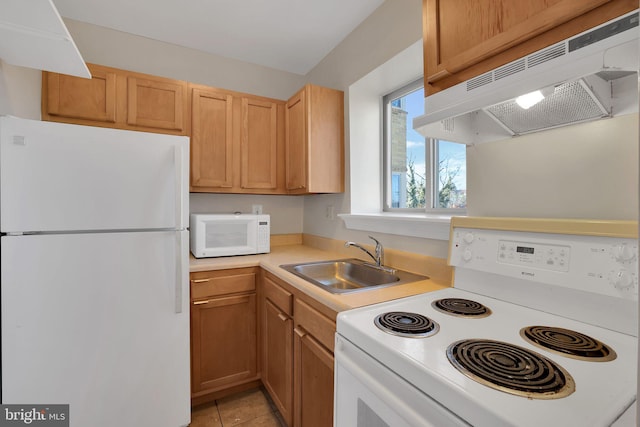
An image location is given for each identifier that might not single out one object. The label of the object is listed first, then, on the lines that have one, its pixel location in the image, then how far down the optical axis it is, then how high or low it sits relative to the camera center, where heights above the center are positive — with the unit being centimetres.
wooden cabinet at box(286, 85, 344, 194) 208 +57
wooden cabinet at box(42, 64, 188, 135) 177 +78
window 170 +35
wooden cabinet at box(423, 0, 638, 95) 67 +52
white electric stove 53 -33
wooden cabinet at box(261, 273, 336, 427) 116 -68
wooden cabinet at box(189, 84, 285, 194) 214 +59
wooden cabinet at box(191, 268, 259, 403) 175 -74
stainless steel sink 161 -35
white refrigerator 123 -27
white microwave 199 -14
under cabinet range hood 59 +35
